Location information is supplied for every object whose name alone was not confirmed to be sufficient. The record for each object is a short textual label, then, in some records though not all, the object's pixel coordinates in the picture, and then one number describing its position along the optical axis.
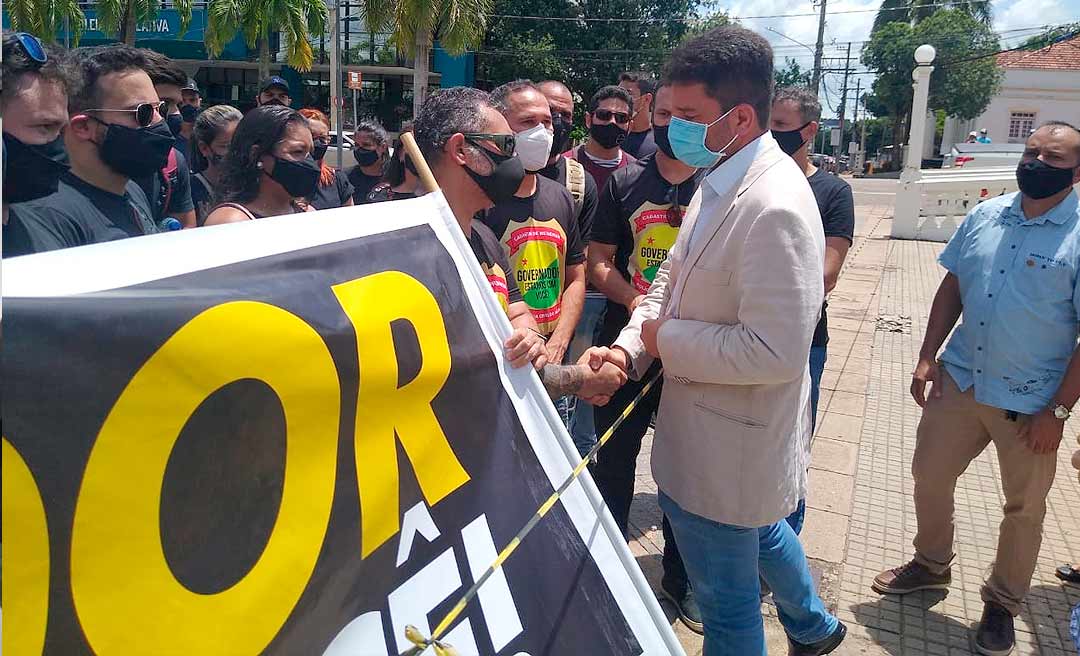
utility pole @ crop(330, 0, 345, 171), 24.08
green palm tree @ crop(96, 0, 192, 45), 26.48
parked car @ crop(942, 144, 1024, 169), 24.22
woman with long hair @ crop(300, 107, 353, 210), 4.93
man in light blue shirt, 2.95
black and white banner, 0.97
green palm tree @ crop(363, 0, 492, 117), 25.89
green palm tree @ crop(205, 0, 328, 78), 28.33
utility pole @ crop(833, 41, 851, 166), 50.83
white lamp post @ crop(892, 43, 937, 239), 15.57
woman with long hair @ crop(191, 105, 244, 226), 5.08
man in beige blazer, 2.00
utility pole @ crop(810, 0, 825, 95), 32.16
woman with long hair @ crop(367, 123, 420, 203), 3.25
